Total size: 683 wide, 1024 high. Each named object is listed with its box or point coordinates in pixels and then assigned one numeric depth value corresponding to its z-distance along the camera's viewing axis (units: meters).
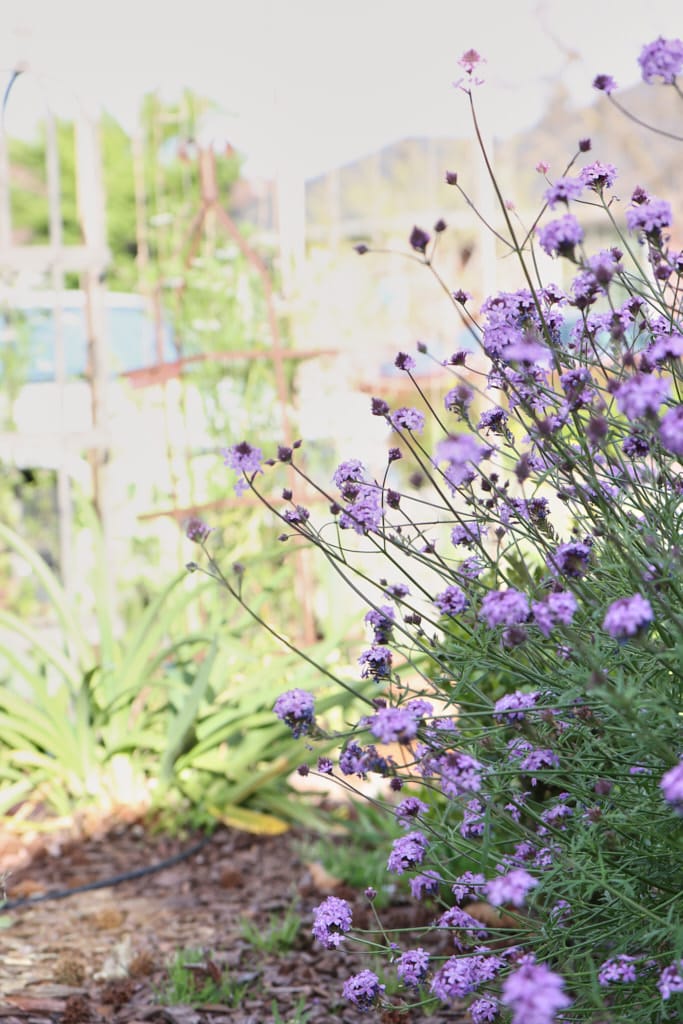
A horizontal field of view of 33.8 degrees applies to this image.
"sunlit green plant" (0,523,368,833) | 3.16
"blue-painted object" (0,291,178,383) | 4.95
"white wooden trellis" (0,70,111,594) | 4.02
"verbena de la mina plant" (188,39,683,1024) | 1.14
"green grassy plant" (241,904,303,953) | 2.36
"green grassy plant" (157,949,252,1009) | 2.07
